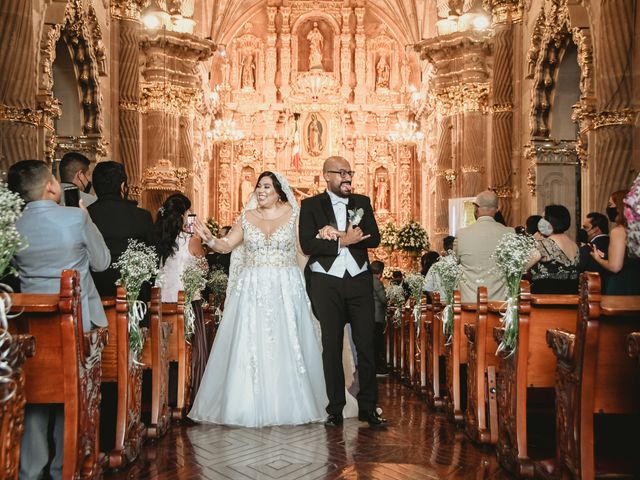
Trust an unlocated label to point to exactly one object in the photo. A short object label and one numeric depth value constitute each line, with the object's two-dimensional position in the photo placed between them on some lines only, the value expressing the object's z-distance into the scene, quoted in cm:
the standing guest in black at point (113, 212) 695
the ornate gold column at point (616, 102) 1067
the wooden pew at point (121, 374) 575
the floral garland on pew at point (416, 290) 1047
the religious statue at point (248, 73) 3312
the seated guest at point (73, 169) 730
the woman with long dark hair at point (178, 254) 802
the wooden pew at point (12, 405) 345
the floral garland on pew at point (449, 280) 831
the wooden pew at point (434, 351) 893
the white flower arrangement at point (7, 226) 416
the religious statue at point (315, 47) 3328
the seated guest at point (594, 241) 672
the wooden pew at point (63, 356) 438
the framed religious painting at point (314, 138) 3274
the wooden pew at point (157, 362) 682
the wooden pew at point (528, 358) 535
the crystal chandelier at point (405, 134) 3025
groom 741
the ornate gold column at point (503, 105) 1709
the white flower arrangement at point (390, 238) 2118
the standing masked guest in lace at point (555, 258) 695
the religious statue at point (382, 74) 3328
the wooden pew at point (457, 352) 764
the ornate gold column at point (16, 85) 1033
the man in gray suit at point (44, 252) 496
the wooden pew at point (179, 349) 773
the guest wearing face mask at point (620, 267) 625
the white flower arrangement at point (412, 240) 2100
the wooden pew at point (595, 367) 412
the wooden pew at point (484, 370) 638
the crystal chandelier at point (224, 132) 2962
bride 744
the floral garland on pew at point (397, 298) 1392
